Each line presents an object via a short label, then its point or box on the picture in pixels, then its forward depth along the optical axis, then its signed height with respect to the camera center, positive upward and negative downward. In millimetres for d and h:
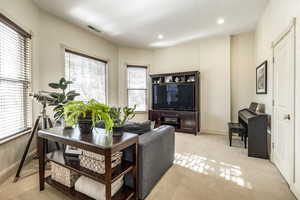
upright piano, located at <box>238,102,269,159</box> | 2721 -697
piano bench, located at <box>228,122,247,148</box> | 3285 -719
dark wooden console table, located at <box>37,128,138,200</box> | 1242 -602
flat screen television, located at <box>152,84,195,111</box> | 4516 +62
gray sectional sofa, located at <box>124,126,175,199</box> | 1615 -749
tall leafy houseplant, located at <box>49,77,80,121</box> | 2426 +13
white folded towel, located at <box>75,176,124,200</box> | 1450 -933
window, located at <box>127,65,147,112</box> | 5383 +477
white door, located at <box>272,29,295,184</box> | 1848 -107
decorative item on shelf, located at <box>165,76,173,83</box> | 4940 +688
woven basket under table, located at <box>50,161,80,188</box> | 1670 -920
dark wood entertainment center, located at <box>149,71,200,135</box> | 4438 -417
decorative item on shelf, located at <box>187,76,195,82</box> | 4539 +638
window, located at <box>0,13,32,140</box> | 2094 +321
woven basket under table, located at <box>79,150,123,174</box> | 1408 -636
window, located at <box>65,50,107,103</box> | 3648 +677
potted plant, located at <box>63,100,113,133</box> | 1518 -157
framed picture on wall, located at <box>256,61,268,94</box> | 2918 +448
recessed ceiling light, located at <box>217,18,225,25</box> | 3360 +1860
